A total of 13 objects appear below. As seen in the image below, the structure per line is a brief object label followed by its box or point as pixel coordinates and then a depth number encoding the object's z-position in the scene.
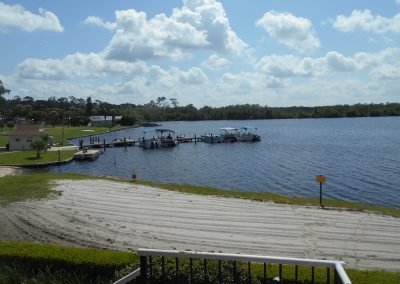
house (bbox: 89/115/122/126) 161.75
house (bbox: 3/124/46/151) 62.38
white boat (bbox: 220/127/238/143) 94.75
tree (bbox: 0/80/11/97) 102.74
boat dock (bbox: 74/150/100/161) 61.72
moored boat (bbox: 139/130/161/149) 84.19
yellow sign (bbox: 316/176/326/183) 23.44
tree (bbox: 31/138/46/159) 56.62
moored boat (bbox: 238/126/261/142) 95.12
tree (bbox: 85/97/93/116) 189.25
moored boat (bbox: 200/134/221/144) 94.19
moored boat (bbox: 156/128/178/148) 86.12
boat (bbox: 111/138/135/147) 87.16
